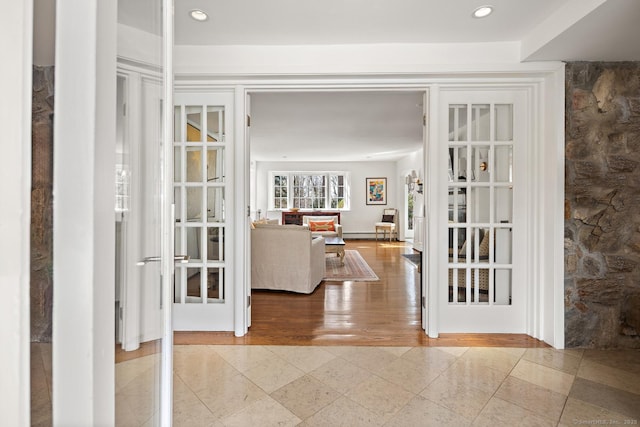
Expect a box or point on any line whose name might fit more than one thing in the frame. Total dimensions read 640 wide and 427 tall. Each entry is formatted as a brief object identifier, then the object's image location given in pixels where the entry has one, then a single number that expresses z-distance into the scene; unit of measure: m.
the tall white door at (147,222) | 0.71
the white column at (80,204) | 0.53
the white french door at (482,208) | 2.52
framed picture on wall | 8.94
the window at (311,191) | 8.99
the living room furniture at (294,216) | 8.55
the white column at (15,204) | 0.45
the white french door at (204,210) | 2.58
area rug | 4.37
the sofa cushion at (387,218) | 8.63
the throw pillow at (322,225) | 8.07
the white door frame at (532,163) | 2.31
